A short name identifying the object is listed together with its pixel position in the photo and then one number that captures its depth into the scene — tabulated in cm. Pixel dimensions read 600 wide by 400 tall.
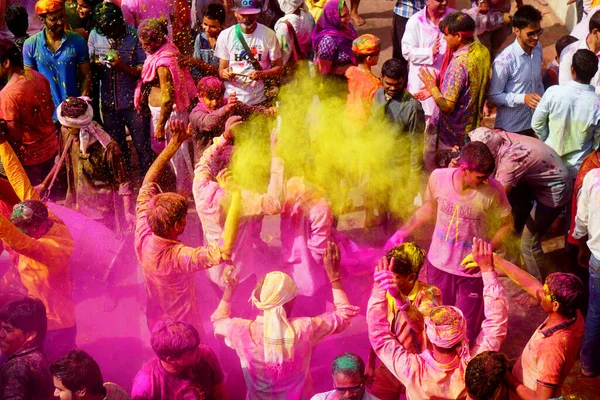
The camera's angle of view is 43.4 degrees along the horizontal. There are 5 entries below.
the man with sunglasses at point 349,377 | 419
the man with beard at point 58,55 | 784
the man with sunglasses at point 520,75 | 750
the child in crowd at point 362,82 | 751
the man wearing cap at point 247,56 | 812
